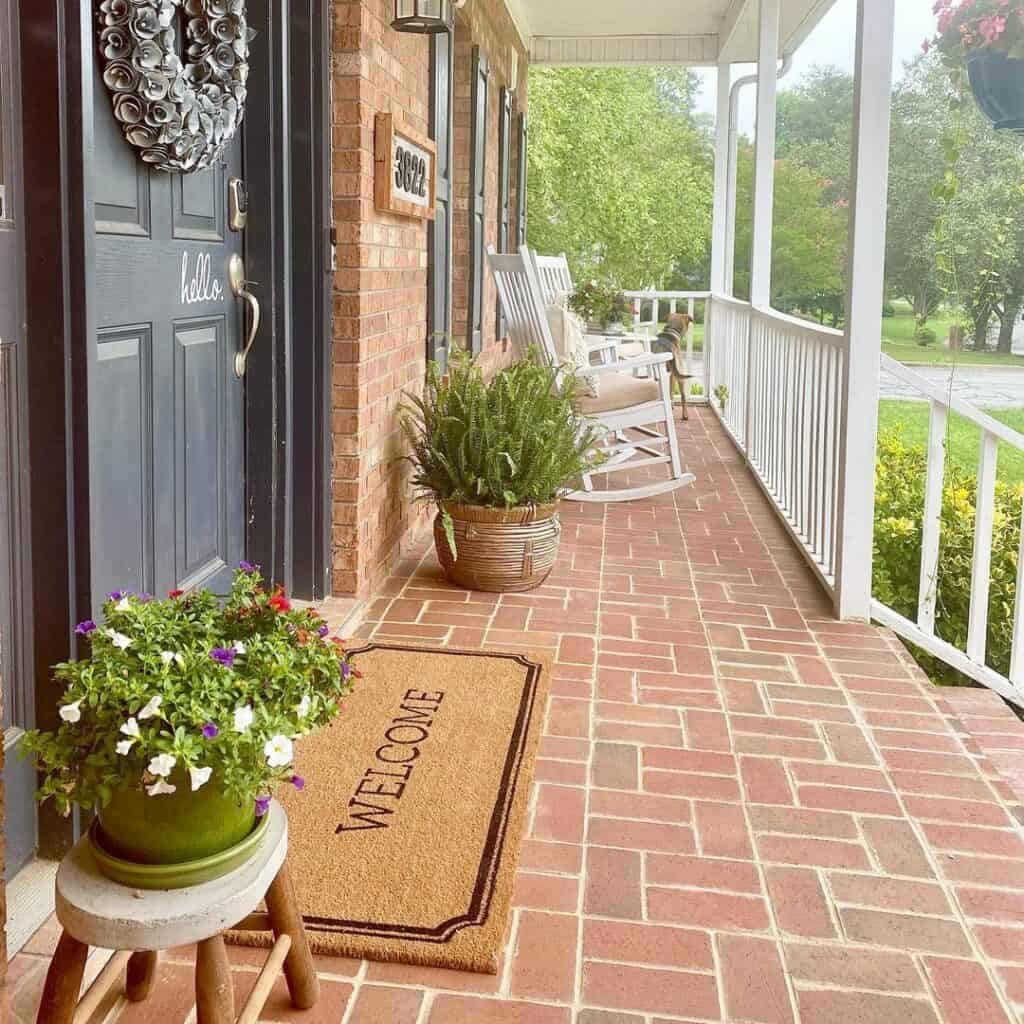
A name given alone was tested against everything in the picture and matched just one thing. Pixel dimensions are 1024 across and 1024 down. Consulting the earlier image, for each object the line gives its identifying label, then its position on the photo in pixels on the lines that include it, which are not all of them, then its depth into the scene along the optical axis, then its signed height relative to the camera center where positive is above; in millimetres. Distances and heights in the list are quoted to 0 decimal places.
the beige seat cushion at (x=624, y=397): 5152 -243
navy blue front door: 1938 -87
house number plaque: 3229 +532
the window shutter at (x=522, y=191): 8039 +1100
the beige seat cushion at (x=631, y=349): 7293 -33
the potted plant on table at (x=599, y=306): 7508 +251
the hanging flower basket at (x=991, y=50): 2859 +784
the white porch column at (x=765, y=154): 5703 +1010
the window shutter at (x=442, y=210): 4203 +535
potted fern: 3533 -419
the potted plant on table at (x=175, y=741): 1229 -451
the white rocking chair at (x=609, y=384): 5074 -186
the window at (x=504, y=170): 6668 +1063
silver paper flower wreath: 1868 +472
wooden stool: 1236 -655
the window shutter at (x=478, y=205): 5461 +693
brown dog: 7914 +11
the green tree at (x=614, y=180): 15977 +2438
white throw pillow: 5480 +30
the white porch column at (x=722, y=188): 8094 +1163
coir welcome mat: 1766 -902
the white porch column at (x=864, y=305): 3217 +127
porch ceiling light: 3191 +935
